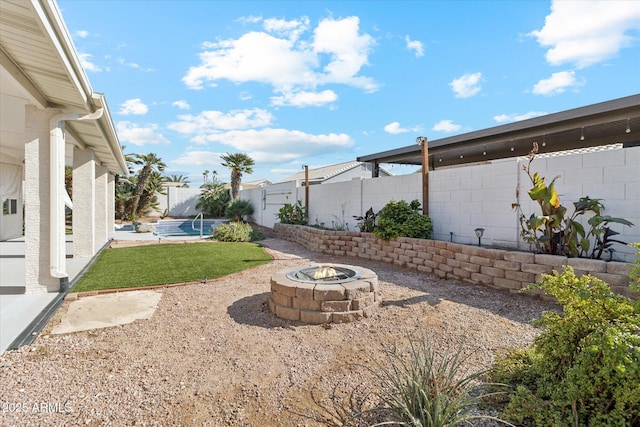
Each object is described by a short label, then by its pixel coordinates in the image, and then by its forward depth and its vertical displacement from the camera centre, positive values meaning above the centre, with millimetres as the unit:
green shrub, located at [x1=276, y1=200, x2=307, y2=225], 14156 -222
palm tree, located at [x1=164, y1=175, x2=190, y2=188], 32431 +3117
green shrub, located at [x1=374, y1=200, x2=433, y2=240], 7973 -333
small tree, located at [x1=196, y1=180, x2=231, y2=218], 24359 +687
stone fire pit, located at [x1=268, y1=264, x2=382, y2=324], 4402 -1288
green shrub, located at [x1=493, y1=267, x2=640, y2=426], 1862 -1016
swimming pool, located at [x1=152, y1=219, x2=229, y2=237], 19458 -1125
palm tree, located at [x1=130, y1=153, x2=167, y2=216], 22125 +2673
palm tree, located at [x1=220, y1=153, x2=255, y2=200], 23016 +3311
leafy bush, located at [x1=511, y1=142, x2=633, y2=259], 4934 -300
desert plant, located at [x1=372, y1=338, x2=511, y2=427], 2100 -1369
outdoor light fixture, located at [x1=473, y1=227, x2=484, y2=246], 6618 -494
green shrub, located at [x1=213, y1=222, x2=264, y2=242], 13508 -1074
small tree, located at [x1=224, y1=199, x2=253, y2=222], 21169 -59
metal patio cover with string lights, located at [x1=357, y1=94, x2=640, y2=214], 7652 +2371
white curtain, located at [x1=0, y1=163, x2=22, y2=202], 11875 +1132
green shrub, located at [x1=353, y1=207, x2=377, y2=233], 9594 -395
